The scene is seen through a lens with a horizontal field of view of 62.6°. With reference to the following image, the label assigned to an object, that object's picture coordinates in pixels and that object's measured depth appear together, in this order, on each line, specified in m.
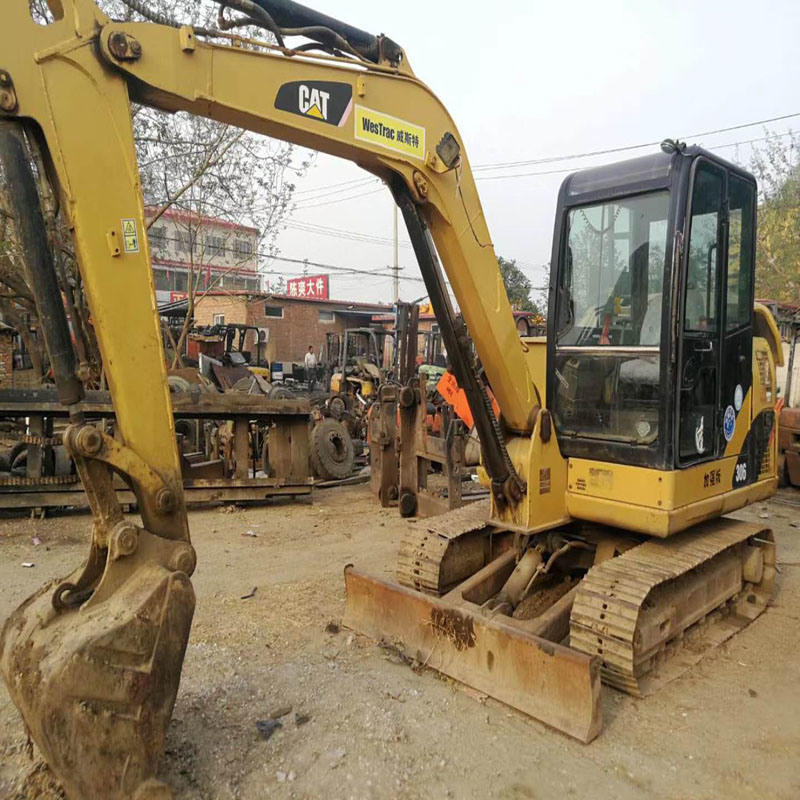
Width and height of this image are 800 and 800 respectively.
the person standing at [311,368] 18.10
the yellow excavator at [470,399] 2.35
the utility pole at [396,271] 29.38
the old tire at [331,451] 9.43
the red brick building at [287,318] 29.72
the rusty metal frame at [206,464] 7.13
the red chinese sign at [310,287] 40.12
